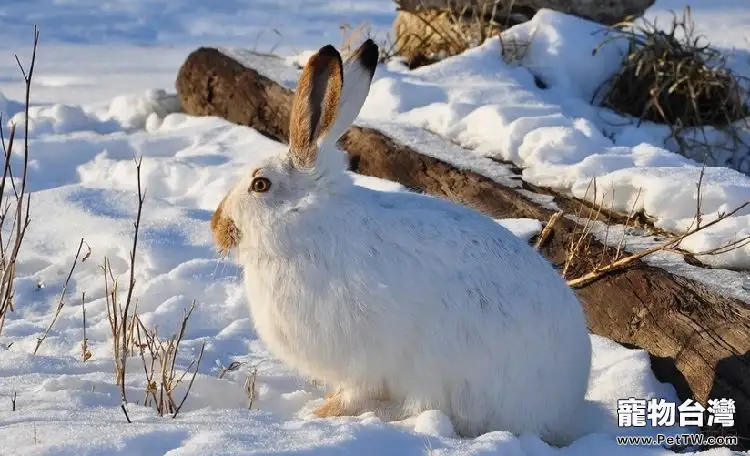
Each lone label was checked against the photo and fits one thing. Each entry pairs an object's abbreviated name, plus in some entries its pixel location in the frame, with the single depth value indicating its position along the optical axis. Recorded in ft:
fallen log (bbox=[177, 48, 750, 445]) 23.08
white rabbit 19.84
